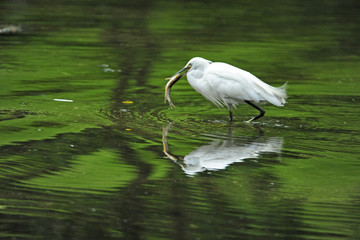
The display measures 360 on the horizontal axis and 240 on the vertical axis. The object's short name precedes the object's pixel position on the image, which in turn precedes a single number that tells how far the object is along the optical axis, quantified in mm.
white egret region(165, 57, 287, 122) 17641
